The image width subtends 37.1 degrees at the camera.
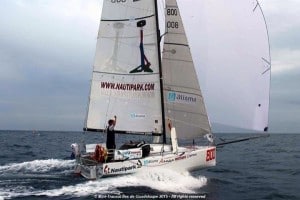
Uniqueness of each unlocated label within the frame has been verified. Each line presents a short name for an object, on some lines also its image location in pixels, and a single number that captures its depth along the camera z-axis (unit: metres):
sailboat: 19.69
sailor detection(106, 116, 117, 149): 18.69
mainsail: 19.72
